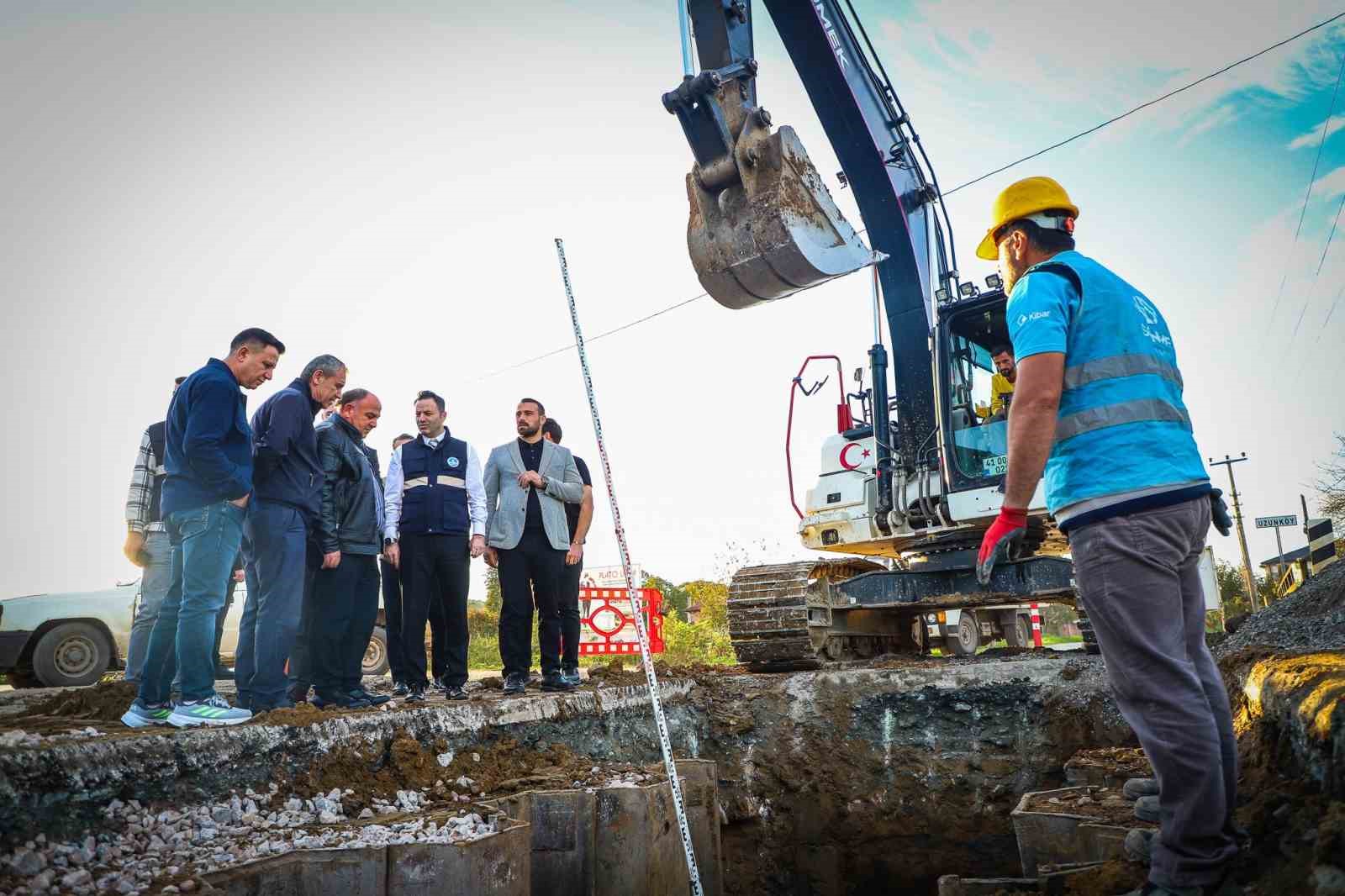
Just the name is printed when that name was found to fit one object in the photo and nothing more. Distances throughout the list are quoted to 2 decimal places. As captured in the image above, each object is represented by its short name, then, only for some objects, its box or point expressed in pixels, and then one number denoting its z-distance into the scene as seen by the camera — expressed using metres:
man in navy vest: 5.01
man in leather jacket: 4.57
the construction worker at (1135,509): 2.07
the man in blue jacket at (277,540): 3.95
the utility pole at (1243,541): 26.83
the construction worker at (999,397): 6.67
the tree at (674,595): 28.08
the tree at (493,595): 23.77
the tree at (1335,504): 21.11
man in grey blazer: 5.11
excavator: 6.59
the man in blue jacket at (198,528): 3.52
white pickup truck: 8.01
